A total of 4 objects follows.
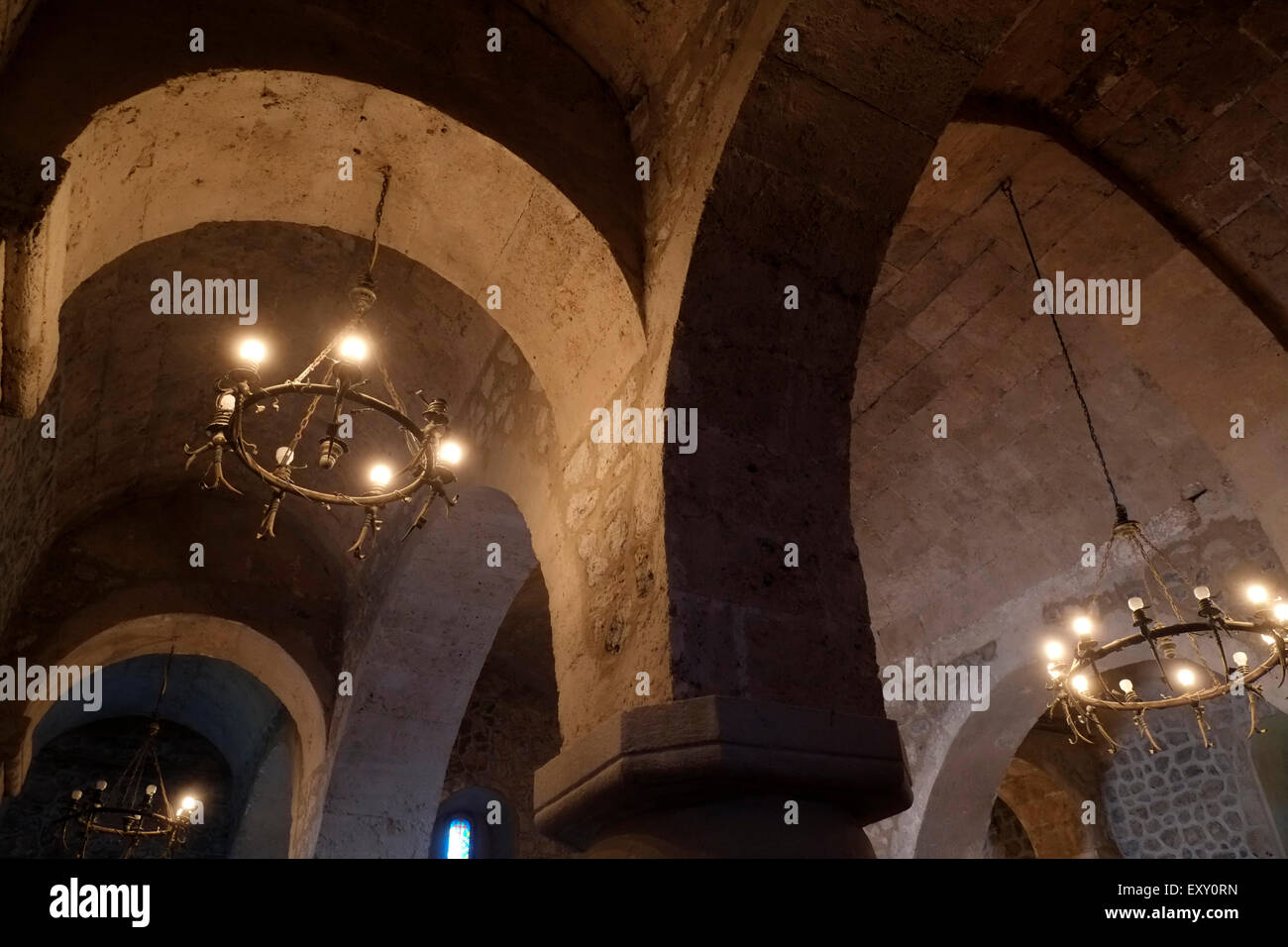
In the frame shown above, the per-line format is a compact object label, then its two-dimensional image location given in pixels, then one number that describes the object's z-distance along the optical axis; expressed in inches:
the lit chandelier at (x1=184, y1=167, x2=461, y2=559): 124.3
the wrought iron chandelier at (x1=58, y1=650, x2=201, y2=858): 295.7
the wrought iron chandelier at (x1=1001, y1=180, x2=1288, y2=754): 161.8
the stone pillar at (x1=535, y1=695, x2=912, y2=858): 75.0
